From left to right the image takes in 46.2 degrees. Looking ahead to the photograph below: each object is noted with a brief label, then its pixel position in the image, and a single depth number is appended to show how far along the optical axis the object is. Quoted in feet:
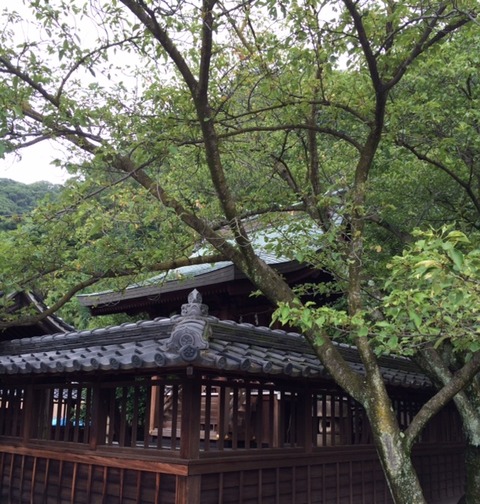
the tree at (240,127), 21.33
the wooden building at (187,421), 23.34
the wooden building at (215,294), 37.83
